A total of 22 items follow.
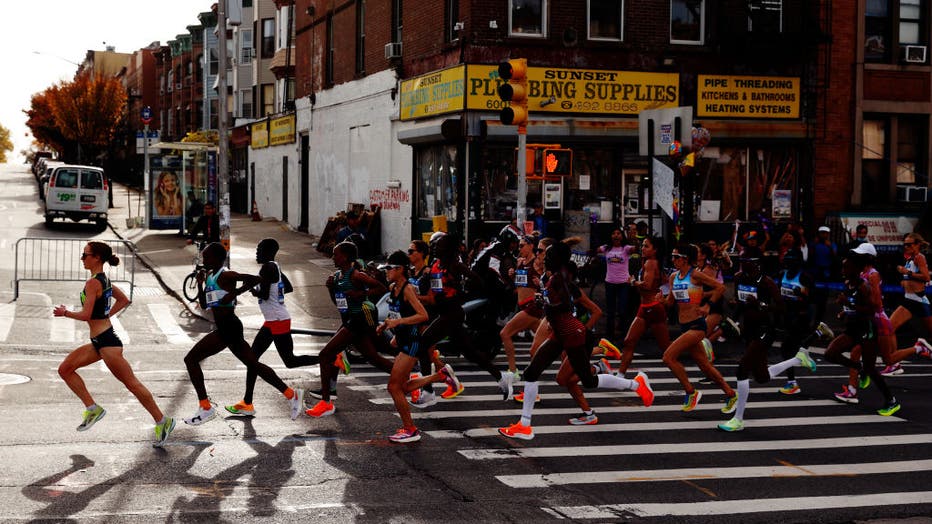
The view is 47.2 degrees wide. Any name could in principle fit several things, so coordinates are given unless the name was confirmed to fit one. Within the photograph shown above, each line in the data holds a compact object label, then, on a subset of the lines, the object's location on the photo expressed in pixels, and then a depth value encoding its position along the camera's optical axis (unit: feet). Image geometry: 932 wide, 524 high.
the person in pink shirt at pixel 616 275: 58.65
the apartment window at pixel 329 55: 118.73
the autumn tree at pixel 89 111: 249.34
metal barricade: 81.05
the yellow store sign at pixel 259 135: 149.89
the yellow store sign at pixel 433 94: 82.38
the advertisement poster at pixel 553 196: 83.41
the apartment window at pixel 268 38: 177.78
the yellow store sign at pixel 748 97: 87.81
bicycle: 70.44
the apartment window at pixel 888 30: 91.45
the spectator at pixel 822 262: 64.54
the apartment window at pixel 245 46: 194.80
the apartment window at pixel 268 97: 179.11
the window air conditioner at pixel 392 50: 94.89
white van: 128.16
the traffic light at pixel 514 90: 54.34
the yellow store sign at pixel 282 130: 135.13
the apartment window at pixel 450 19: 84.07
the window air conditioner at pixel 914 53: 91.20
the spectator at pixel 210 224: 83.71
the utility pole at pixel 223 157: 70.49
